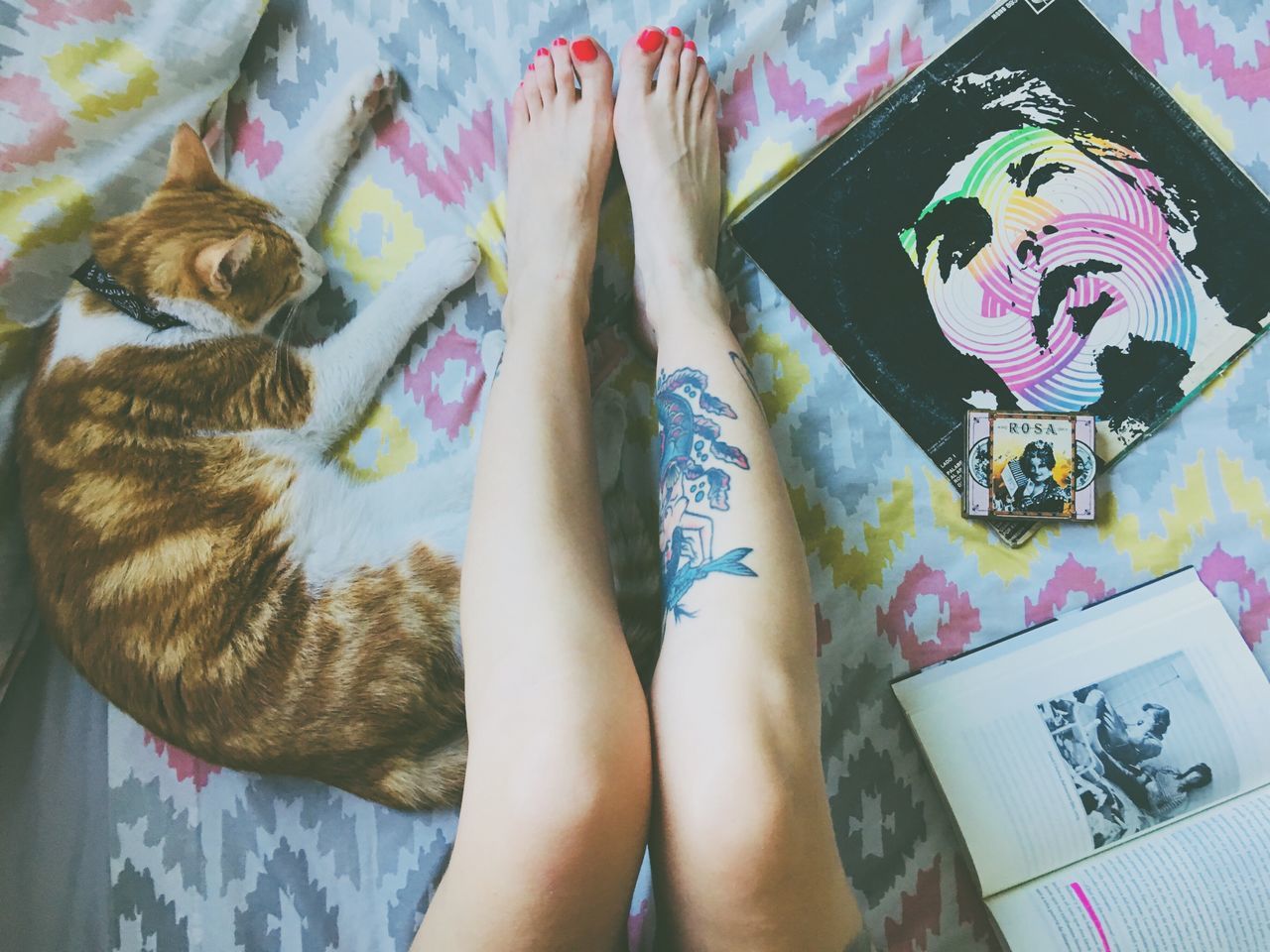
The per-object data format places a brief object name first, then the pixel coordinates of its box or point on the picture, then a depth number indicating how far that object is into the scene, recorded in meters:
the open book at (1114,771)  0.73
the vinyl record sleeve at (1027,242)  0.83
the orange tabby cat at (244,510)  0.73
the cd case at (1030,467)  0.81
